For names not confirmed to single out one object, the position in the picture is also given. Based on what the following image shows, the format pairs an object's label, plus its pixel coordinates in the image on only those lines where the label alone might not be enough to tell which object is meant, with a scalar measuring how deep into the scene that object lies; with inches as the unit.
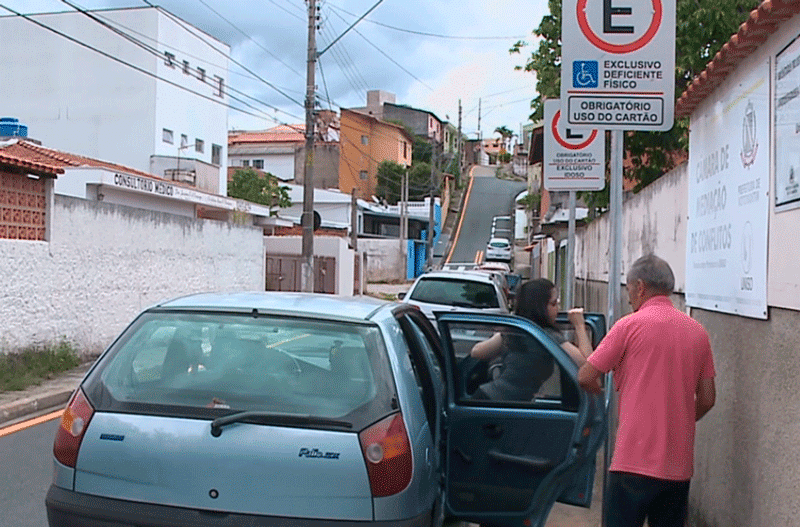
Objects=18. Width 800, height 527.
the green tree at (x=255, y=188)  1660.9
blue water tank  988.6
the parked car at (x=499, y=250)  1943.9
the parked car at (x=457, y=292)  524.4
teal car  141.2
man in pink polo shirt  154.6
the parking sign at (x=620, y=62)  193.9
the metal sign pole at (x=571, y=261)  374.8
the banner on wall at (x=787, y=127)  150.6
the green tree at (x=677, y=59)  510.9
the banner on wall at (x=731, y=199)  172.4
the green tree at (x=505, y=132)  3954.2
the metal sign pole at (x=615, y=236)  198.2
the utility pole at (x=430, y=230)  1877.5
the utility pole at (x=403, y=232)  1872.7
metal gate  1169.4
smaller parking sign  357.7
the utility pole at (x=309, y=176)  860.0
